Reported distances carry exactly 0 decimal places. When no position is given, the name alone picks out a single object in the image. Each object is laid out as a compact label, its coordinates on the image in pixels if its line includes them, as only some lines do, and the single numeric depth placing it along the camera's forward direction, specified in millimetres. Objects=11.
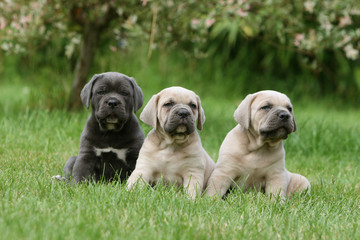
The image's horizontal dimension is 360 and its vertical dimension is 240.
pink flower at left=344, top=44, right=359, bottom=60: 15156
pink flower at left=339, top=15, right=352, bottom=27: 15894
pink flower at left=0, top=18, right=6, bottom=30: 14883
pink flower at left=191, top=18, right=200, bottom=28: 14195
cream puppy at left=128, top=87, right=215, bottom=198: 8383
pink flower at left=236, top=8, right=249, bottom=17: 13336
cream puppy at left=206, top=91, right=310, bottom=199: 8430
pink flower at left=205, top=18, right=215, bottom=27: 13555
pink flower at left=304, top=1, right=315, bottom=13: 14467
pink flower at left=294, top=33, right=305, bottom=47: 15844
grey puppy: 9023
